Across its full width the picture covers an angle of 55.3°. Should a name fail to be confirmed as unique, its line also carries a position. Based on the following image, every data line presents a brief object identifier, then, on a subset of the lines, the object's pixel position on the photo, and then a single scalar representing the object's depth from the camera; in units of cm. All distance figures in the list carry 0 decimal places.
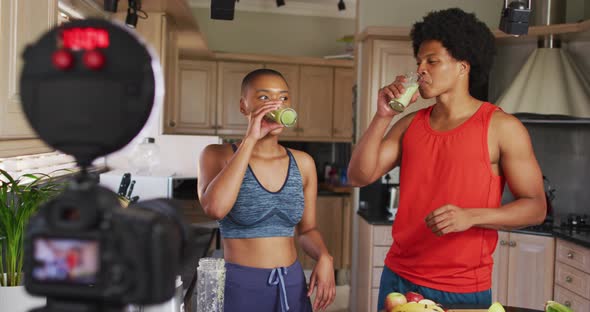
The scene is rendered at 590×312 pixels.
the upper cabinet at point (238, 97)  563
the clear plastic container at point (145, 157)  294
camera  40
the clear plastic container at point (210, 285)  123
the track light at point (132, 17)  207
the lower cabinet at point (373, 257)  353
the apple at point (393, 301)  118
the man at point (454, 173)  152
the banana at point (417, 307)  104
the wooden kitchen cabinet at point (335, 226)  532
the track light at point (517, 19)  205
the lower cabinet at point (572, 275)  273
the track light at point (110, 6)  127
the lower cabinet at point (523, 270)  308
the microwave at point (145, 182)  270
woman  140
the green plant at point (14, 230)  126
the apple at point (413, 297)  119
